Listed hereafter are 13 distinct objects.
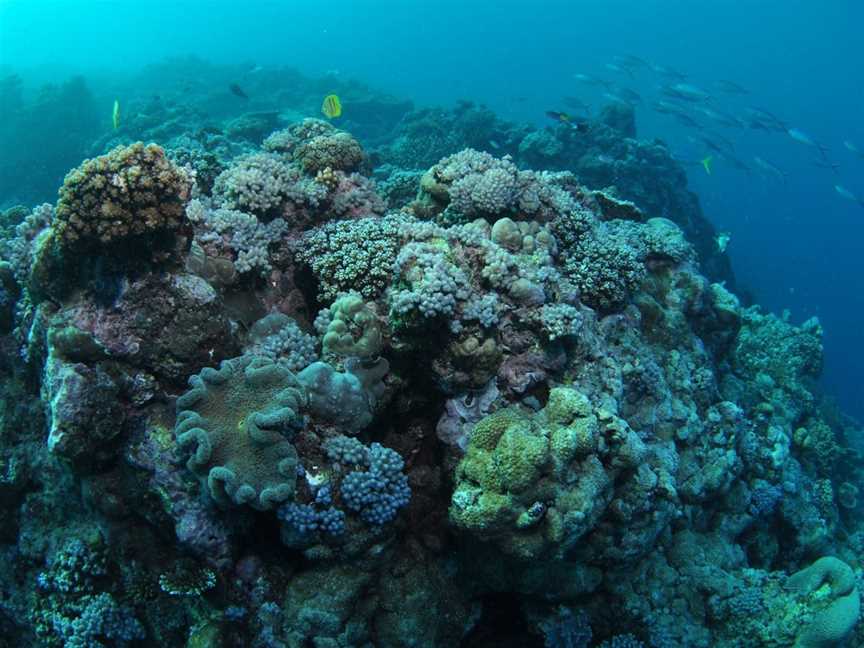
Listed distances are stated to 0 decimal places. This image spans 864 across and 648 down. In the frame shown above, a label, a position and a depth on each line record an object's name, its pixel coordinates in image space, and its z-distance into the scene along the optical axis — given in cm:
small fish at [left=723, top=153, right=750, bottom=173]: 2781
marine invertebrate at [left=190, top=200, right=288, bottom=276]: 542
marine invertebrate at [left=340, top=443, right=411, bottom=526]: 442
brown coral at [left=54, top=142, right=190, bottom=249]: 411
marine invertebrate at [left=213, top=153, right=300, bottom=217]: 608
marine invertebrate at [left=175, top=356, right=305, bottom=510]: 397
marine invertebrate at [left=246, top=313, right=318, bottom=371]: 504
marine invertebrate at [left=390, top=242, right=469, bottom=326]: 473
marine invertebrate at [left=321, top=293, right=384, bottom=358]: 488
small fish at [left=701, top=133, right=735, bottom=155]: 2530
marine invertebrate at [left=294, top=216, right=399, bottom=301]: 549
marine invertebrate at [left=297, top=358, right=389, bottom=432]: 460
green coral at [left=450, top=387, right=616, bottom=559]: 444
